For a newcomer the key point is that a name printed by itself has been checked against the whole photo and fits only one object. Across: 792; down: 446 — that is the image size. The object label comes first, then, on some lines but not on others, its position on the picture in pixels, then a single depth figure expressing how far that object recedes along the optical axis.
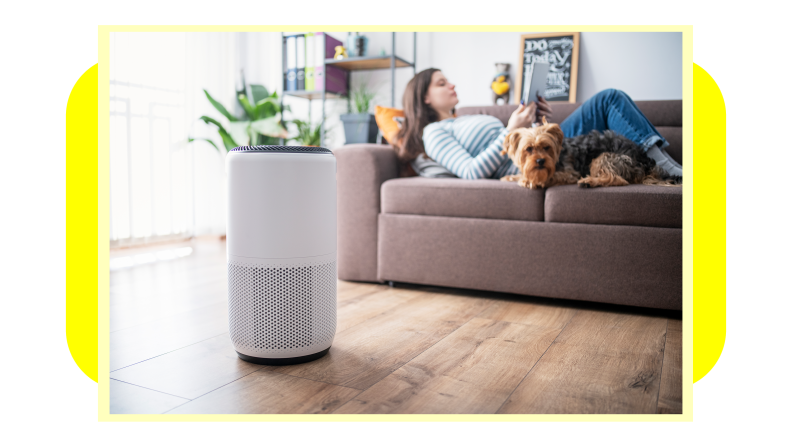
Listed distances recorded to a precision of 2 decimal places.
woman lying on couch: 2.25
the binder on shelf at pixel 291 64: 3.84
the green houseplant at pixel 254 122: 3.66
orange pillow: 2.63
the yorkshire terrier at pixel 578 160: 1.97
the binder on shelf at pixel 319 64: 3.76
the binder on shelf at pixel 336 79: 3.78
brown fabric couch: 1.81
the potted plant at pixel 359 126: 3.48
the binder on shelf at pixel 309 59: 3.78
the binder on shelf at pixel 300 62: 3.80
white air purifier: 1.21
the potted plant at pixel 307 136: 3.75
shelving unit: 3.53
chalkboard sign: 3.31
